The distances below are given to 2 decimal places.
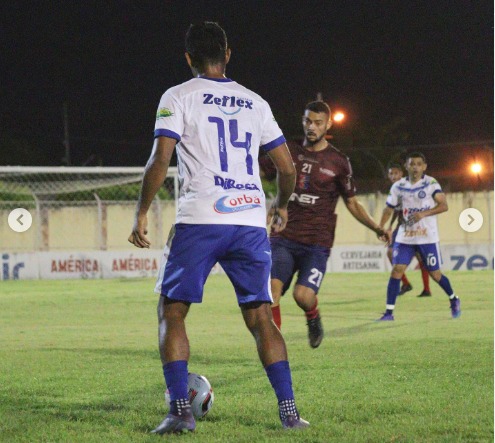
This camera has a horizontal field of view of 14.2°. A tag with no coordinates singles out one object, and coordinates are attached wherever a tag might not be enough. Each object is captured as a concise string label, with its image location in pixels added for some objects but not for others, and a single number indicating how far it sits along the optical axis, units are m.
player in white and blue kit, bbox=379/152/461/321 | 26.92
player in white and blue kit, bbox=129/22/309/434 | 10.70
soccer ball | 11.40
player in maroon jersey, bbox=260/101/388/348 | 18.63
